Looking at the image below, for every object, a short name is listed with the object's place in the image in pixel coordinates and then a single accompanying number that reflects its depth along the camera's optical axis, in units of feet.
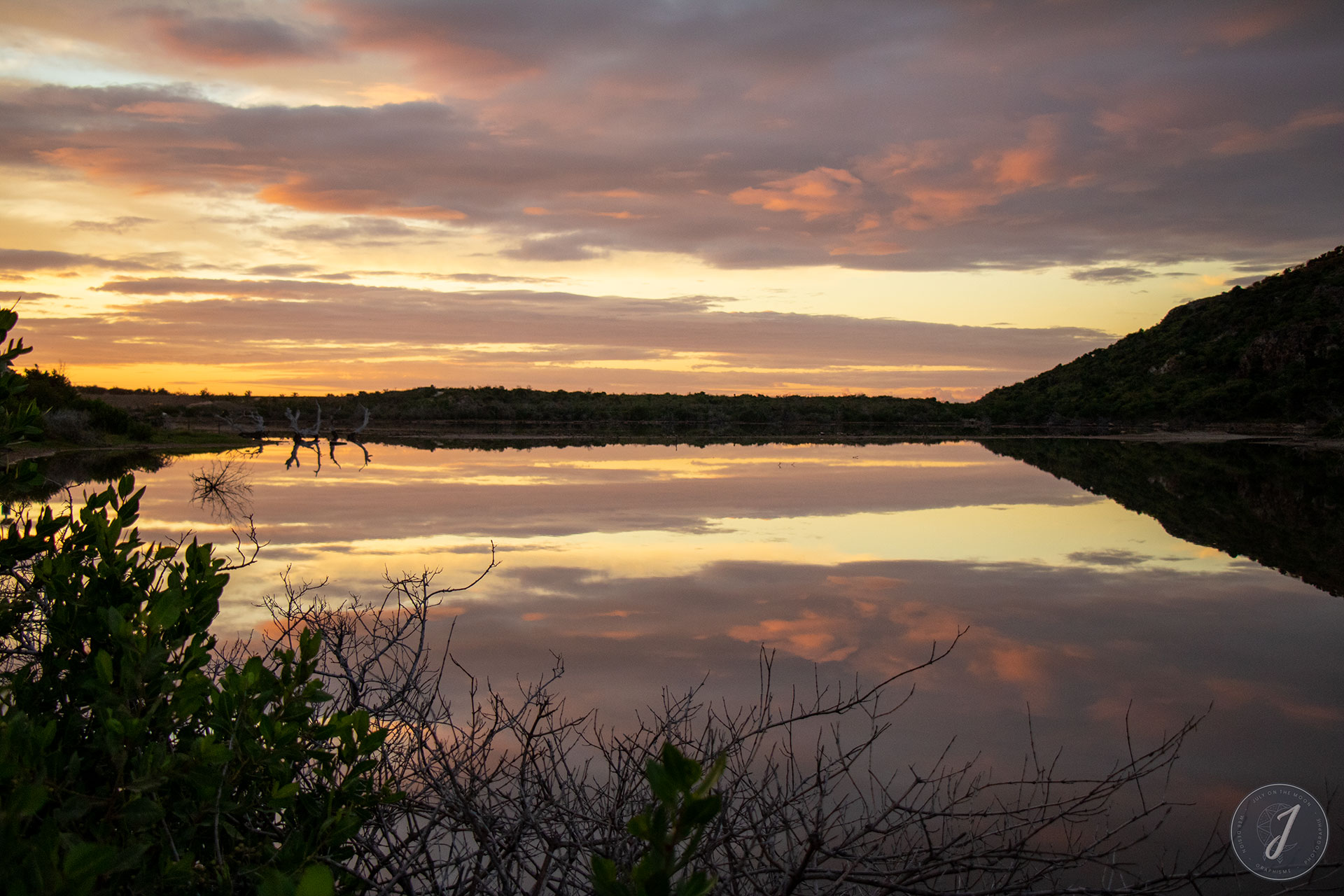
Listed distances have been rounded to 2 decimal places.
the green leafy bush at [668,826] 4.43
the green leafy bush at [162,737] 7.21
